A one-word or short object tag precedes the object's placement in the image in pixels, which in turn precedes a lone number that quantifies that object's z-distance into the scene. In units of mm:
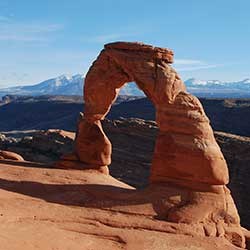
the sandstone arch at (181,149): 14805
